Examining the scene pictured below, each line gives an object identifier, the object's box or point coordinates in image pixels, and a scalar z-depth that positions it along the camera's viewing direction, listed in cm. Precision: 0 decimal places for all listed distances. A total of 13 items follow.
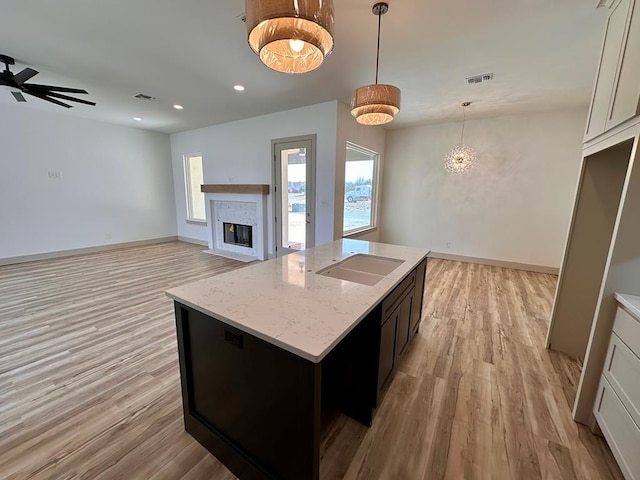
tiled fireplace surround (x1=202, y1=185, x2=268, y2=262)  511
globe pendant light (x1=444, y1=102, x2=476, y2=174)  489
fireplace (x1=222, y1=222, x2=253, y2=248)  552
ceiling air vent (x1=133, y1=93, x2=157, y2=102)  389
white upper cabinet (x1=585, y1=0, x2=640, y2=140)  146
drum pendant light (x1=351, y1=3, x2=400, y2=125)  191
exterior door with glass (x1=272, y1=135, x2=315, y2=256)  433
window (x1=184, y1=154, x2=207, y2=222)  662
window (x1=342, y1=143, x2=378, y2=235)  500
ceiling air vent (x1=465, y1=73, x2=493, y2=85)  304
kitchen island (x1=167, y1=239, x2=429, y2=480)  105
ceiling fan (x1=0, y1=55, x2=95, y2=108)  277
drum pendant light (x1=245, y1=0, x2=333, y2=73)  100
